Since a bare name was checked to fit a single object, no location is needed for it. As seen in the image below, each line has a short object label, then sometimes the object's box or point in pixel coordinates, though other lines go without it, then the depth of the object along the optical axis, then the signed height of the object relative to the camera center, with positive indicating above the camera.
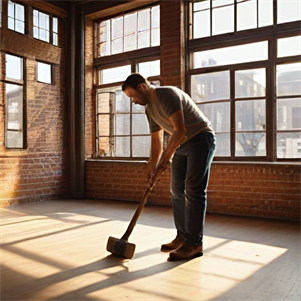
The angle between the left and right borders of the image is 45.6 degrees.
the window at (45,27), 5.82 +2.06
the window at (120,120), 5.73 +0.51
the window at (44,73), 5.89 +1.30
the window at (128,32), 5.61 +1.97
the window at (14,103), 5.39 +0.73
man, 2.52 +0.05
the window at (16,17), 5.41 +2.05
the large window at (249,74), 4.46 +1.01
